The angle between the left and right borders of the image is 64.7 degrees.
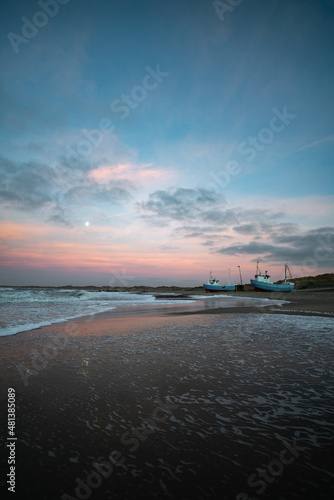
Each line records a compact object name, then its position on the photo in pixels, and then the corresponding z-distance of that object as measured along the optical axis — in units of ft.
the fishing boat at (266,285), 256.73
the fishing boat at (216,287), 319.88
